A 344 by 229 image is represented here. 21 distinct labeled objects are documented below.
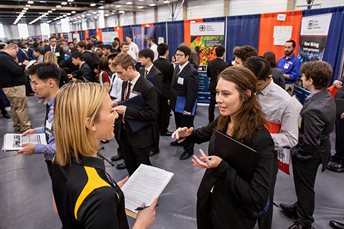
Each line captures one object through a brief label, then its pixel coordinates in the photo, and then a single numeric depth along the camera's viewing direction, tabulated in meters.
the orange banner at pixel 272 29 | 4.78
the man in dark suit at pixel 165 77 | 4.32
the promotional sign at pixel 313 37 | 4.11
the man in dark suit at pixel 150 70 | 3.65
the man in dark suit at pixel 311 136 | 2.02
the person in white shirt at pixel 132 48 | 7.41
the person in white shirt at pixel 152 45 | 6.90
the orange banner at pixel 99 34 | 11.98
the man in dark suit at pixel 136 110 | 2.44
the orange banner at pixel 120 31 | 9.80
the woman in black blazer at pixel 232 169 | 1.24
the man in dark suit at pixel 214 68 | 4.60
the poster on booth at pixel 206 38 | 5.96
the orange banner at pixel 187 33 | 6.46
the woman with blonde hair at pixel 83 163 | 0.80
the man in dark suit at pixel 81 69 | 4.81
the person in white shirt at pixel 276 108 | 1.85
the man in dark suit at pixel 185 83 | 3.57
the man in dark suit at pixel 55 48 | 7.64
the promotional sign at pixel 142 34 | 7.82
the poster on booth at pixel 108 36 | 10.17
